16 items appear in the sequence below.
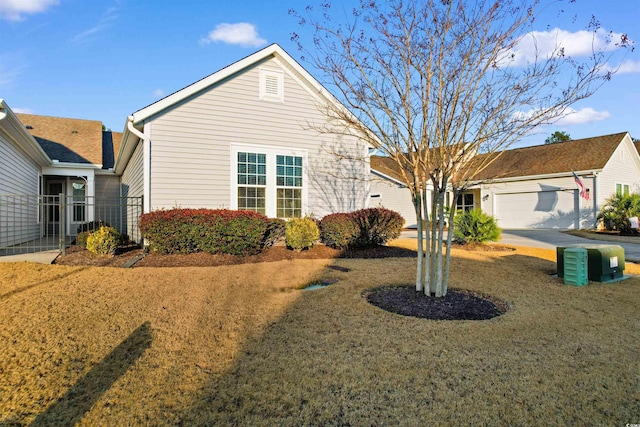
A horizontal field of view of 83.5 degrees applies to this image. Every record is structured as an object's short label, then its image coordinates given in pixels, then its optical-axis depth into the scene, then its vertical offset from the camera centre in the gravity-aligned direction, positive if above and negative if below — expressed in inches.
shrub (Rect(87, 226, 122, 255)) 322.7 -24.4
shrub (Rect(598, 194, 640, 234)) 676.7 +5.2
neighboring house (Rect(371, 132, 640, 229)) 755.4 +68.6
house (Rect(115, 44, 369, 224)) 363.9 +77.3
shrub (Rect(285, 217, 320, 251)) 361.7 -18.2
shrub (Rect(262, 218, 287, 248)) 366.9 -16.3
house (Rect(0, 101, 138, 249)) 380.3 +67.7
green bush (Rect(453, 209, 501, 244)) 472.7 -18.5
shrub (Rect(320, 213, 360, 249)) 378.6 -15.7
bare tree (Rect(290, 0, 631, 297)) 193.8 +56.9
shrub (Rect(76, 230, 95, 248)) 379.2 -25.3
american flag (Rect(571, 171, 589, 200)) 739.6 +53.3
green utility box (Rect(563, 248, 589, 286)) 254.2 -37.2
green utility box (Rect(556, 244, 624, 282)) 264.1 -35.6
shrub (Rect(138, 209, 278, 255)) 323.6 -13.7
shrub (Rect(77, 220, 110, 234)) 459.1 -13.8
